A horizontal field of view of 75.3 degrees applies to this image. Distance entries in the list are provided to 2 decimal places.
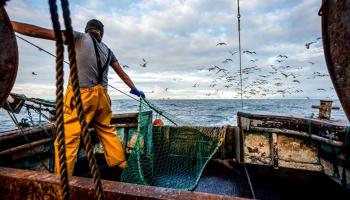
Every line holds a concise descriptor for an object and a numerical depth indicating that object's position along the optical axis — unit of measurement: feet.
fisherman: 8.25
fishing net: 11.91
